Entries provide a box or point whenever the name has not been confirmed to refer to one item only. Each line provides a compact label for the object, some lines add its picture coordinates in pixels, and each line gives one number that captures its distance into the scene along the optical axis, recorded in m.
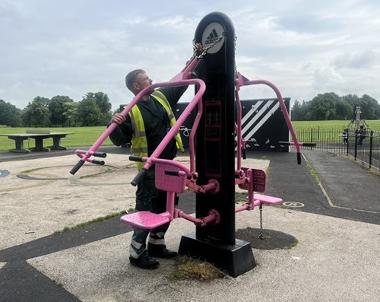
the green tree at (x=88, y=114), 98.71
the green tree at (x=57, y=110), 108.13
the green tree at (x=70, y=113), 100.88
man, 4.51
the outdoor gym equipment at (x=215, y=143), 4.39
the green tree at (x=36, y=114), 104.31
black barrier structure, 19.61
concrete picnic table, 22.06
